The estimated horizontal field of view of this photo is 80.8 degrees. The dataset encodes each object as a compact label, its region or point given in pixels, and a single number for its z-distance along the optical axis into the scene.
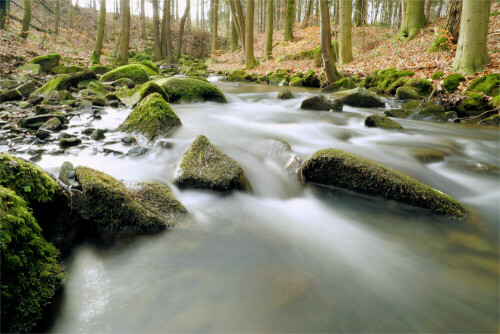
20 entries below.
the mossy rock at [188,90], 9.37
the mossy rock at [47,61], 13.79
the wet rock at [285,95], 10.57
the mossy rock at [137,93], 7.90
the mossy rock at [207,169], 3.82
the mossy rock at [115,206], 2.78
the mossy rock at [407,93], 9.31
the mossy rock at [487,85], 7.33
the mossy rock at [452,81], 8.41
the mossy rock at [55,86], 9.12
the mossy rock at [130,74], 11.96
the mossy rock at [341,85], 11.63
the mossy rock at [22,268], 1.64
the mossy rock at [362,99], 9.43
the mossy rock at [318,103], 8.99
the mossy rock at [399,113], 8.14
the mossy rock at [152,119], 5.60
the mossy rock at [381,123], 6.77
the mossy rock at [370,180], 3.45
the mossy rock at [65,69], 13.52
